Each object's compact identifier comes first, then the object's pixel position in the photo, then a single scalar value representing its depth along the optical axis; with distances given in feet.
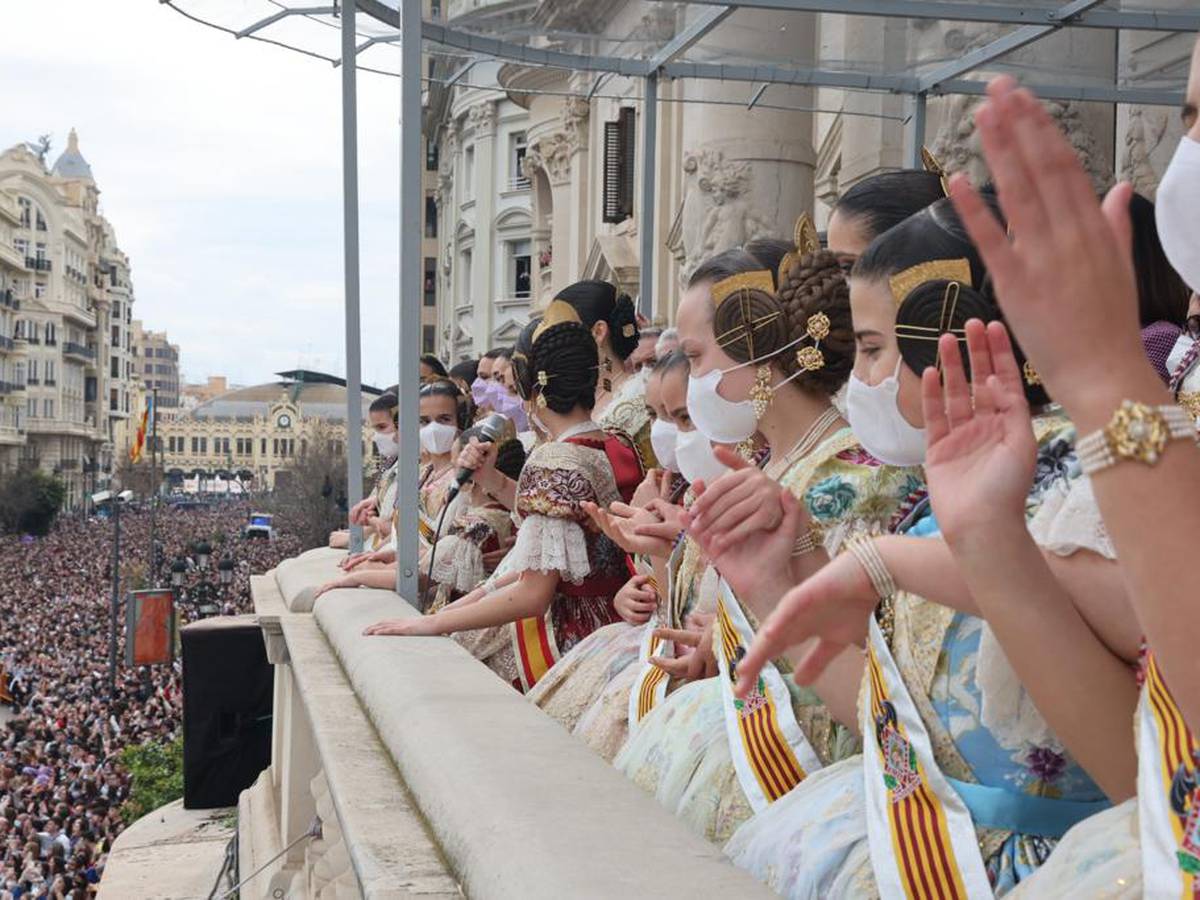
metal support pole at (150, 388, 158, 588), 126.41
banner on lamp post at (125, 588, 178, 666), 85.86
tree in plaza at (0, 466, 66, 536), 241.55
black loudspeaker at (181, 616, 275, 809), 36.52
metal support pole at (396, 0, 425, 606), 18.11
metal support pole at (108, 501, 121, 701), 101.19
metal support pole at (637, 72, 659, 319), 26.68
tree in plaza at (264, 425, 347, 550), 172.04
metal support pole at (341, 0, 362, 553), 24.36
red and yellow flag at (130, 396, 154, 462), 201.64
